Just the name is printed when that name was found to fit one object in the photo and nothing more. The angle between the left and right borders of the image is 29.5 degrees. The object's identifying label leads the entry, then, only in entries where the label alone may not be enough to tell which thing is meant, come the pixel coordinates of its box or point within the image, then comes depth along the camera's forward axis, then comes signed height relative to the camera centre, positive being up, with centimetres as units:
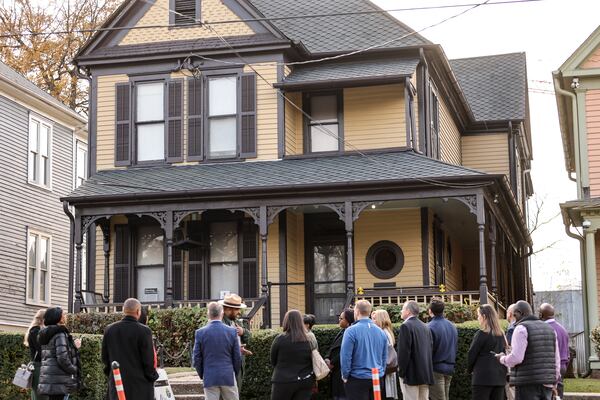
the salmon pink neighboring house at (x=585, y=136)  2539 +459
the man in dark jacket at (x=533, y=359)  1301 -22
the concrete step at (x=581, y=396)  1695 -84
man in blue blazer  1365 -14
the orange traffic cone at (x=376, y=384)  1256 -47
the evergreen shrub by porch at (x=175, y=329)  2331 +31
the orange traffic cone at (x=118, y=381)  1277 -40
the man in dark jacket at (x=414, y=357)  1391 -19
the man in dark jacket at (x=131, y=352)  1314 -8
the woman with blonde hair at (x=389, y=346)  1449 -6
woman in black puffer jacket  1387 -16
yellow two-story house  2495 +411
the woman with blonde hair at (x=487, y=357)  1391 -20
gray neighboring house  3259 +456
